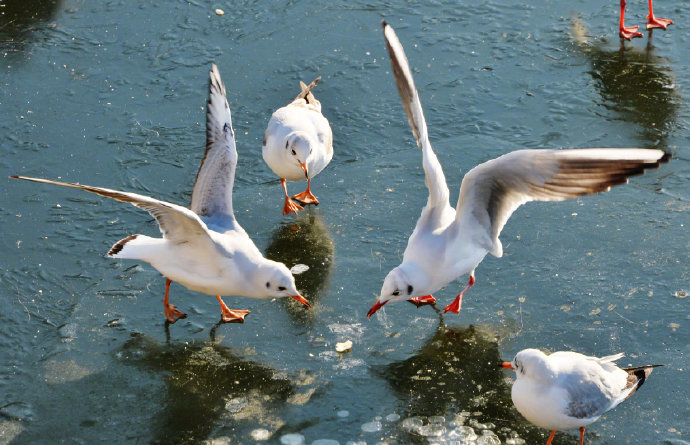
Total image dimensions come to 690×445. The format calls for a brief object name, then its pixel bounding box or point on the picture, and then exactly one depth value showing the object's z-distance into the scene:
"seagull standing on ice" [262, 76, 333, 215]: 7.03
